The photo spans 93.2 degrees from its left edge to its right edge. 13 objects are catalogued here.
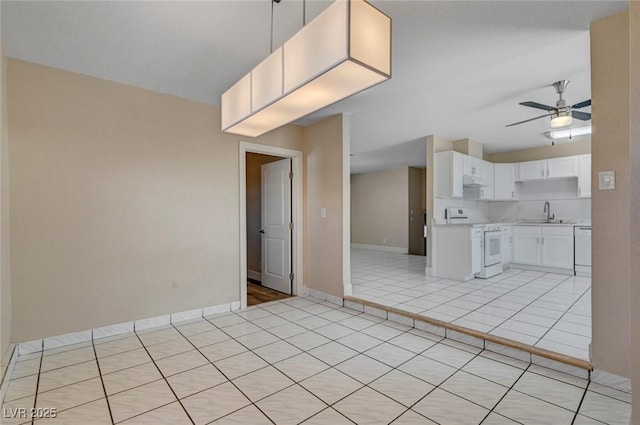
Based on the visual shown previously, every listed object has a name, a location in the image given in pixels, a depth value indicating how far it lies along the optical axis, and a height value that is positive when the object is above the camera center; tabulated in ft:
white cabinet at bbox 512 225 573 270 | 17.10 -2.10
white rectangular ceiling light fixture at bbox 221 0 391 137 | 4.97 +2.71
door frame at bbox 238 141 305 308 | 14.34 -0.32
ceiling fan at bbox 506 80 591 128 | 10.50 +3.62
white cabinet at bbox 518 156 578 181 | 18.22 +2.63
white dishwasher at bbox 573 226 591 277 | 16.35 -2.21
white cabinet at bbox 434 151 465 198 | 16.66 +2.09
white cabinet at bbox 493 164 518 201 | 20.30 +2.06
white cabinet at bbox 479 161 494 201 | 19.13 +2.00
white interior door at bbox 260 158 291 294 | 14.65 -0.65
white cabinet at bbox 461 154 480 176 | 17.57 +2.71
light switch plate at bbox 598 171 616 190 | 6.66 +0.67
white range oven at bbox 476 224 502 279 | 16.19 -2.25
